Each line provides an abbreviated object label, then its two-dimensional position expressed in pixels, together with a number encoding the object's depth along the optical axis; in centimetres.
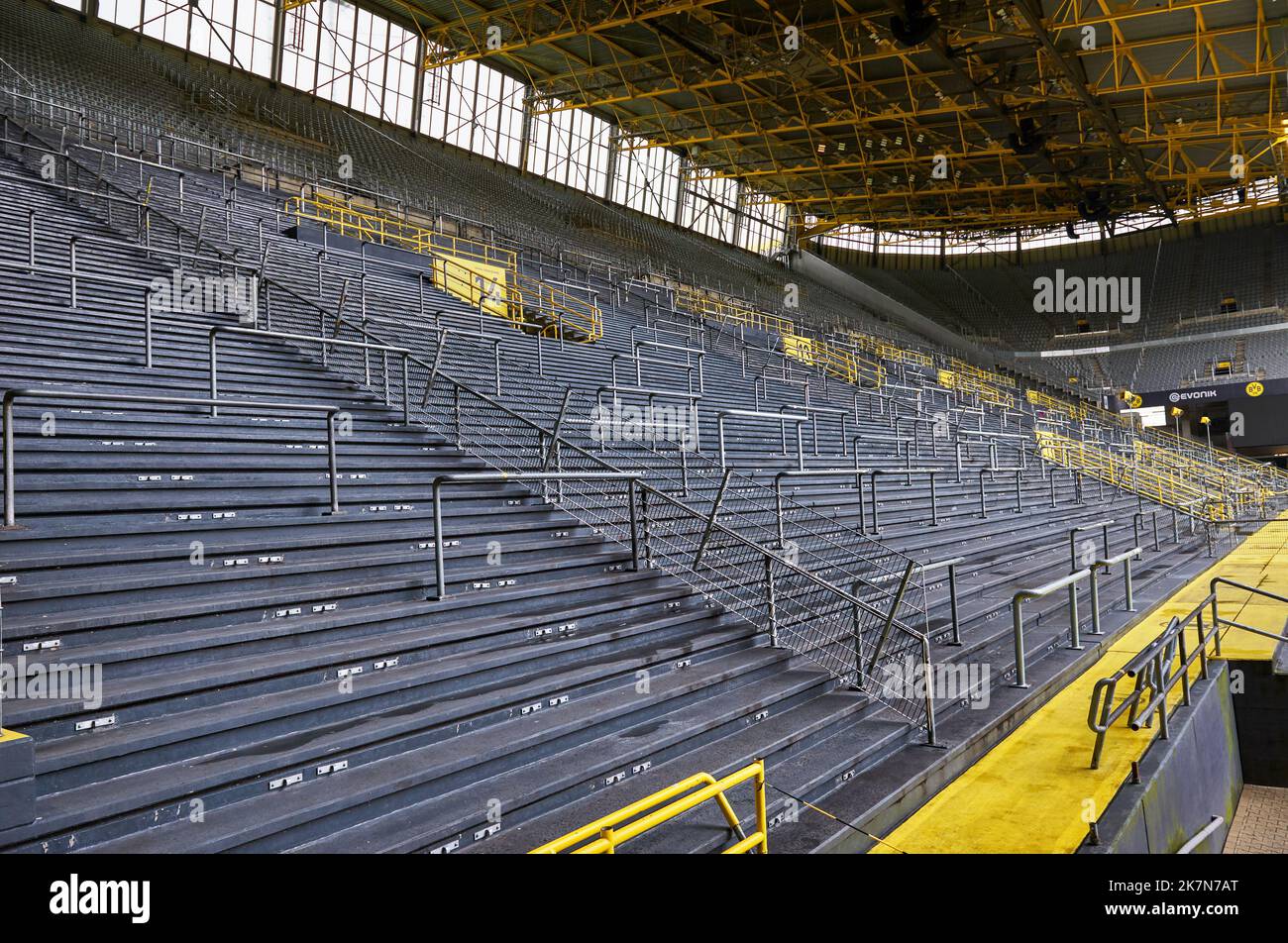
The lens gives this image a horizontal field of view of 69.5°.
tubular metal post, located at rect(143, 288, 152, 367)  884
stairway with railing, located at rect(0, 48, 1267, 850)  765
